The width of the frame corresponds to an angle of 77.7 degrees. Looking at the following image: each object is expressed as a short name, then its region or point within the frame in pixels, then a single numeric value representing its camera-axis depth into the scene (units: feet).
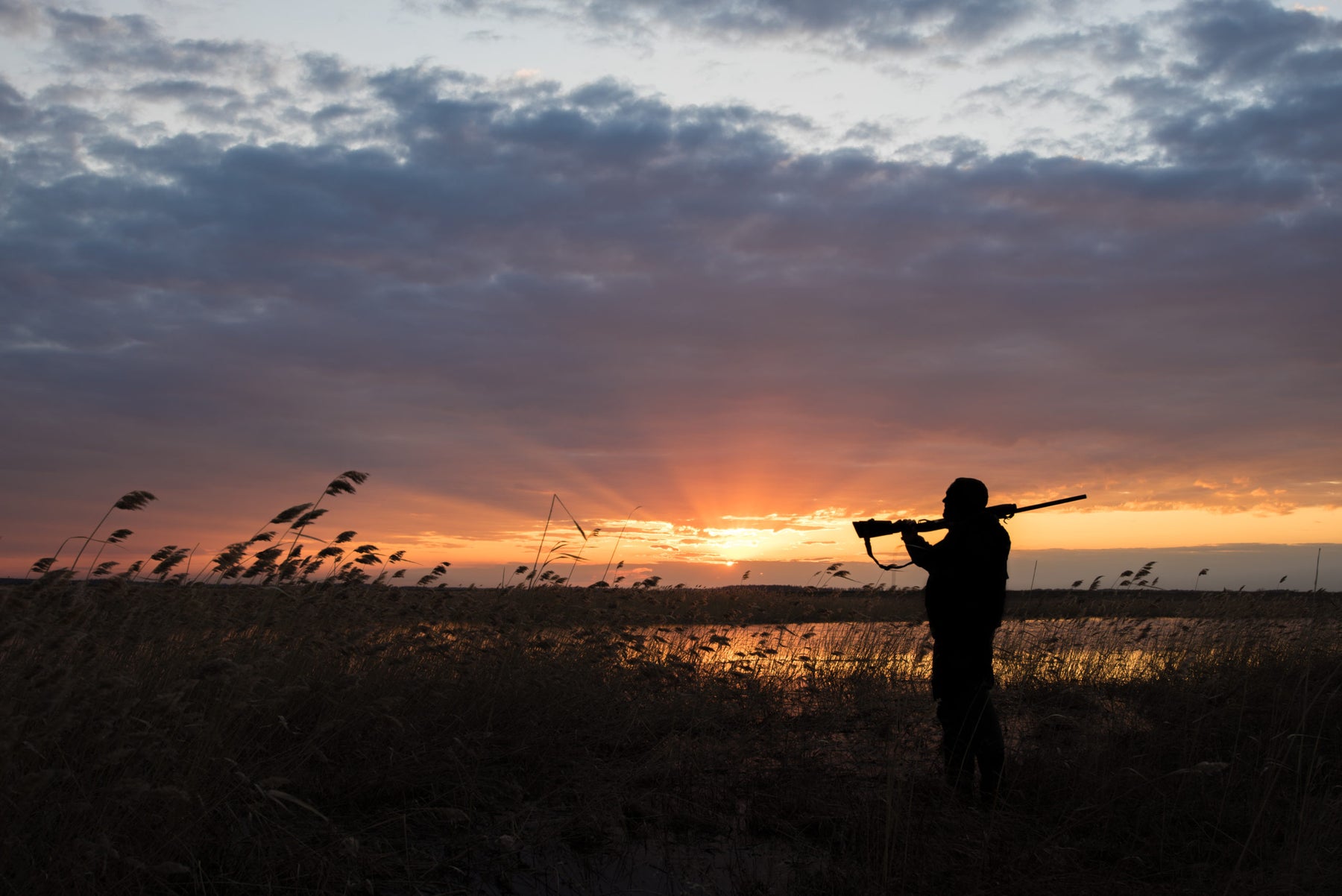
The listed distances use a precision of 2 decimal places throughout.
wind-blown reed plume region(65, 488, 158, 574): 15.61
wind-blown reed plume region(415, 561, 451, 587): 25.80
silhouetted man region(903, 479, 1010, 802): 19.12
